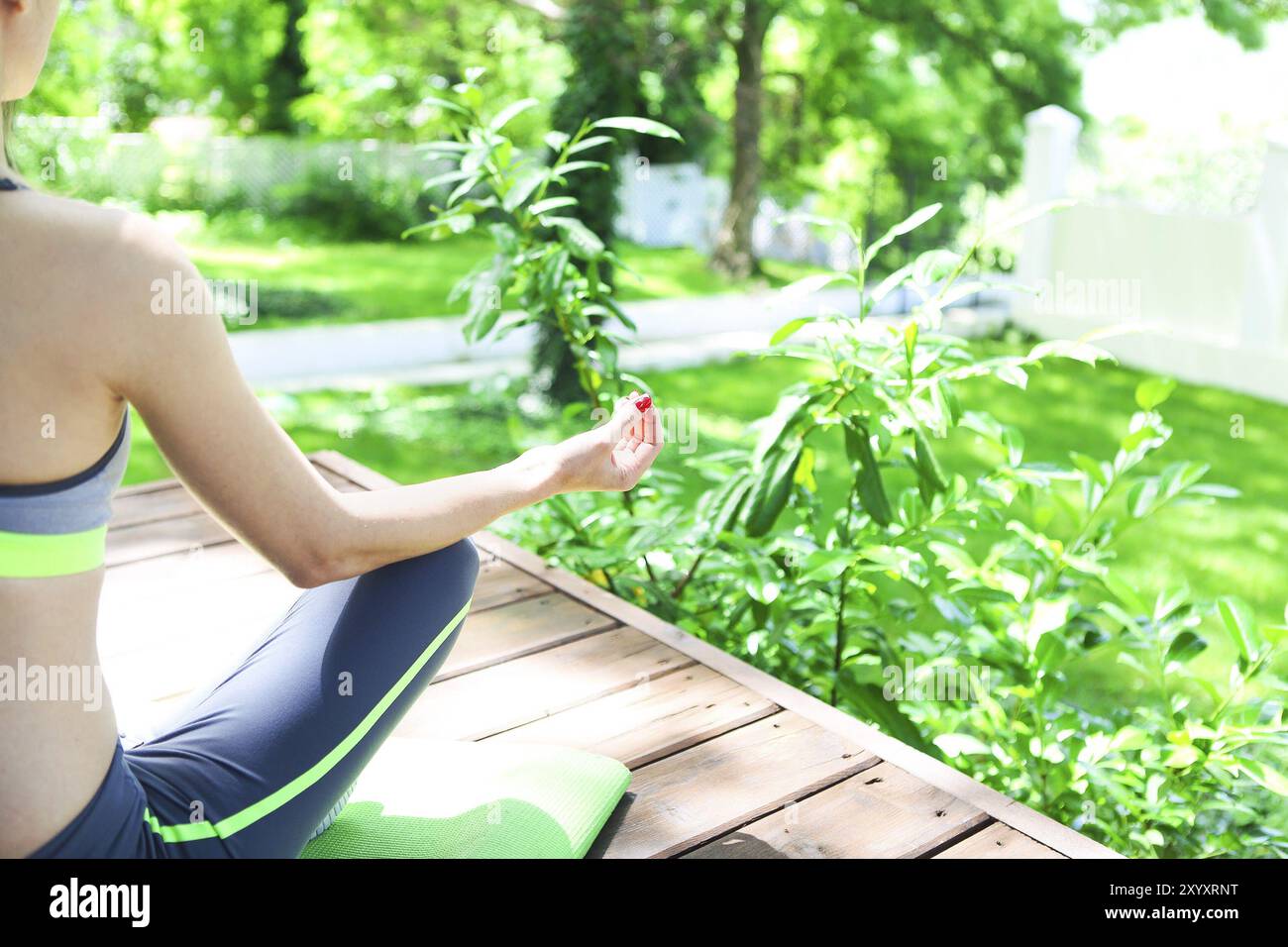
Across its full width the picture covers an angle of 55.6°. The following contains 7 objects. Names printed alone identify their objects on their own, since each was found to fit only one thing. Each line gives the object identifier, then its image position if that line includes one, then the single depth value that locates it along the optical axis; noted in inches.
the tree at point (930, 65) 375.6
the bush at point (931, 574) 77.1
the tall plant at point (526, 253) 90.1
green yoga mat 60.1
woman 36.2
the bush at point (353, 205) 438.3
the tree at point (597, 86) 221.5
